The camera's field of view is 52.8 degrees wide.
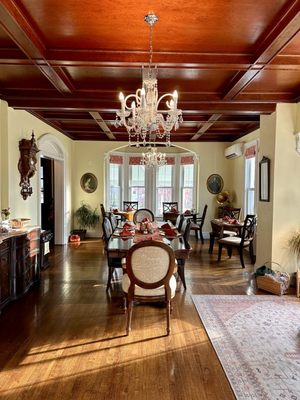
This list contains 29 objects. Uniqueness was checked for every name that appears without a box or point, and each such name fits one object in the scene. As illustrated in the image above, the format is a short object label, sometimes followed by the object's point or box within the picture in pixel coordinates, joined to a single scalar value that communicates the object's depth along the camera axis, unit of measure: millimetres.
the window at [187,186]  8984
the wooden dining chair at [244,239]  5523
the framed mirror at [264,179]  4688
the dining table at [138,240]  3615
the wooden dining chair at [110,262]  4148
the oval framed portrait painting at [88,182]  8445
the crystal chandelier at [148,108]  3121
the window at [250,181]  6809
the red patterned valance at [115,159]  8766
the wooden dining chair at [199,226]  7930
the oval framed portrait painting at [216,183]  8594
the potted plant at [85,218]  8288
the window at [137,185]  9234
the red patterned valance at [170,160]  9127
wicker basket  4102
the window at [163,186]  9258
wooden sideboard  3531
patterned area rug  2230
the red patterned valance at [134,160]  9109
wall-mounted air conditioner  7312
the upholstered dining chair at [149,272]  2910
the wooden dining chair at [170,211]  8297
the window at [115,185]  8883
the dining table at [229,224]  5947
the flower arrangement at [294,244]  4461
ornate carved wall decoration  4883
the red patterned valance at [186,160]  8844
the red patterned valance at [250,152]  6502
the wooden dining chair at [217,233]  6193
